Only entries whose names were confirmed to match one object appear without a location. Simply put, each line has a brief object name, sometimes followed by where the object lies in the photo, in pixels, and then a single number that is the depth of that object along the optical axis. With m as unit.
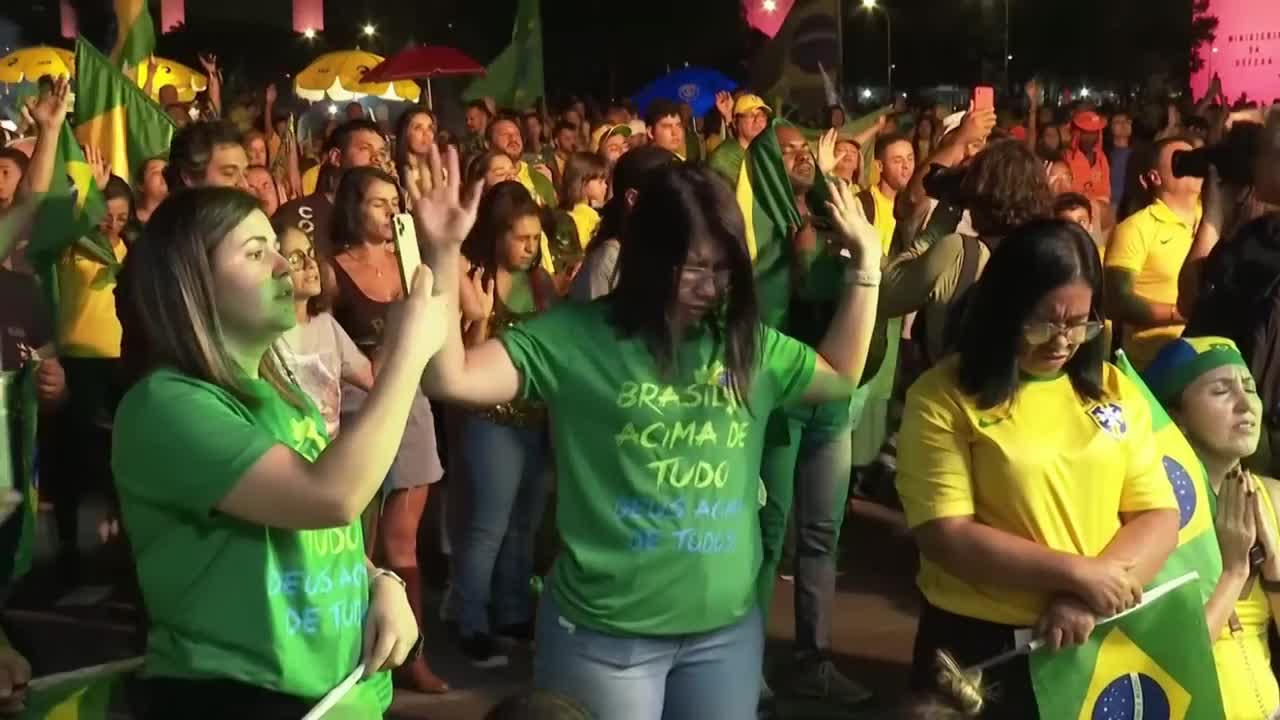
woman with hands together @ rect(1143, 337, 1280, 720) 3.37
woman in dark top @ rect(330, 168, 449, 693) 5.14
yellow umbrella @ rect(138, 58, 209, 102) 16.31
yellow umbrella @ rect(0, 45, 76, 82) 18.39
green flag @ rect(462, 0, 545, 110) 13.40
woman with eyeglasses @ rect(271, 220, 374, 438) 4.30
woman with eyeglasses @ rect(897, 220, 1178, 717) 2.95
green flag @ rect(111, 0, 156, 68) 8.95
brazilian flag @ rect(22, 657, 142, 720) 2.44
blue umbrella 16.17
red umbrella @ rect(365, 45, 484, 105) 12.38
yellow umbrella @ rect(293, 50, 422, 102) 17.94
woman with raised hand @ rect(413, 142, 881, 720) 2.88
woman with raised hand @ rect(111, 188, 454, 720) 2.25
